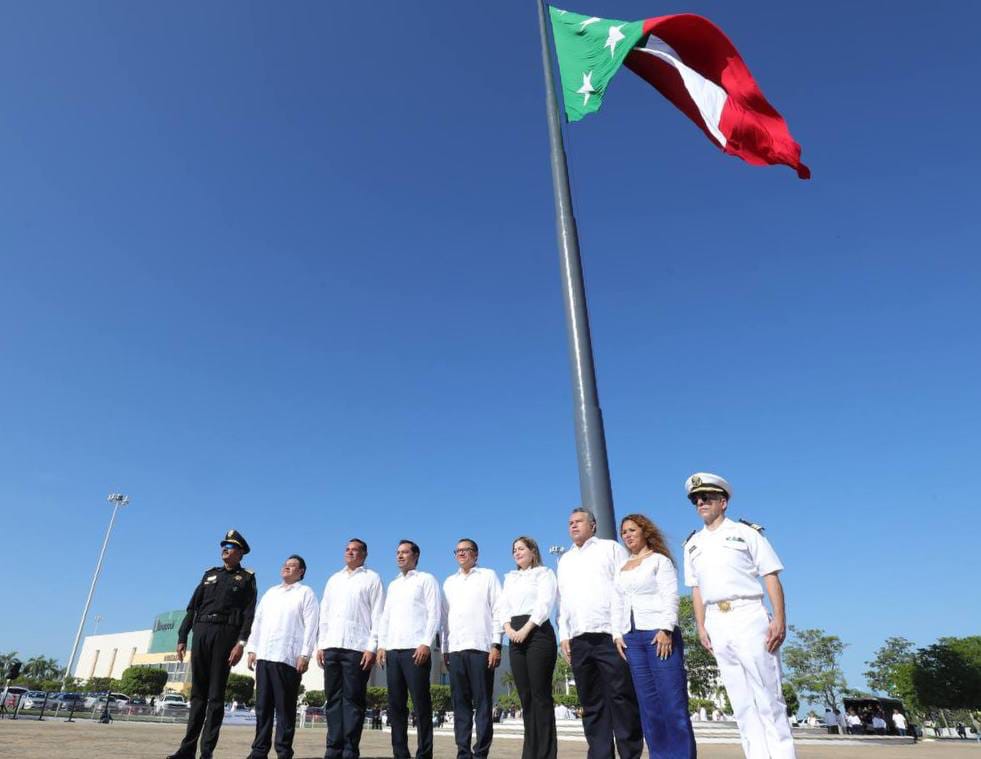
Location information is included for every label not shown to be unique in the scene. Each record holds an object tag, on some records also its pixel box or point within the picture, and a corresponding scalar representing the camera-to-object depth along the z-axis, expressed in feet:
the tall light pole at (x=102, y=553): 199.50
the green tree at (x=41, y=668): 344.28
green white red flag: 26.45
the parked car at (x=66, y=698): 123.03
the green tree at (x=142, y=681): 216.54
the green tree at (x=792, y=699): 179.71
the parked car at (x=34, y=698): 128.28
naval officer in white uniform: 12.56
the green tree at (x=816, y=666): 205.87
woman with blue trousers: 14.33
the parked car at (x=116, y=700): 132.46
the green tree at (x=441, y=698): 184.23
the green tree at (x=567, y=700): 207.16
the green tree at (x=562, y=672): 193.22
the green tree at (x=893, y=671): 181.88
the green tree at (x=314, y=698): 197.38
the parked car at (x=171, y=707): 123.34
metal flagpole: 17.43
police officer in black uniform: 18.52
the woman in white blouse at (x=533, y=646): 16.35
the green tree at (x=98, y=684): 241.96
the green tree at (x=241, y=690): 211.61
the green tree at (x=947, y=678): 154.61
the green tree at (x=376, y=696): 184.85
